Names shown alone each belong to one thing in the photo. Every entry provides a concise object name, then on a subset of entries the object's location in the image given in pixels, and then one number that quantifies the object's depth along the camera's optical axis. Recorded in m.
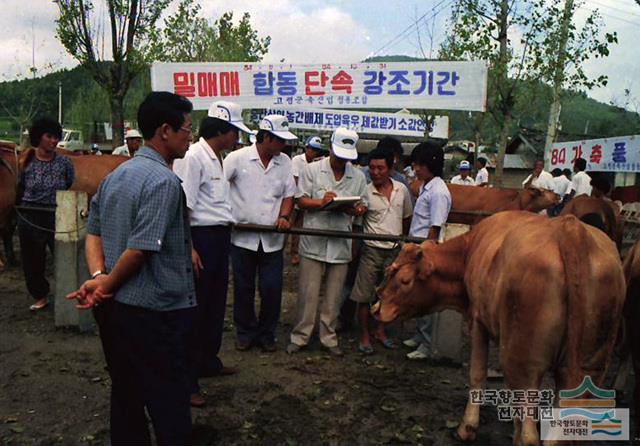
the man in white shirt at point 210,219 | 4.30
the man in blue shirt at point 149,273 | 2.55
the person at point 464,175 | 13.77
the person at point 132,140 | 10.29
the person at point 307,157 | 8.43
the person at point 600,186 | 7.90
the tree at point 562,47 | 14.52
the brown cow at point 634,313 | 3.84
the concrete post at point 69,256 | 5.55
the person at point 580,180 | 13.70
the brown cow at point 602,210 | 6.82
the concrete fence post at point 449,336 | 5.19
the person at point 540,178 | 14.11
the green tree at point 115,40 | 13.55
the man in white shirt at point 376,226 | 5.49
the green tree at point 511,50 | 14.41
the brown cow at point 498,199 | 9.70
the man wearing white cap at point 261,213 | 5.12
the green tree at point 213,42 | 23.42
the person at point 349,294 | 6.08
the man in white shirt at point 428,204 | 5.17
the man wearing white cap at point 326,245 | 5.34
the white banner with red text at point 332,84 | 7.57
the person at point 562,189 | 14.15
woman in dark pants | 6.09
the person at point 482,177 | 16.11
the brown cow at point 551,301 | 2.89
